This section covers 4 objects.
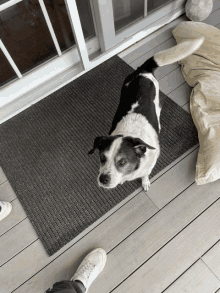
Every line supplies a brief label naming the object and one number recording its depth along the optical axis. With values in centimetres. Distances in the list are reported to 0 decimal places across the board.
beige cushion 151
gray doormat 158
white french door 196
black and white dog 117
